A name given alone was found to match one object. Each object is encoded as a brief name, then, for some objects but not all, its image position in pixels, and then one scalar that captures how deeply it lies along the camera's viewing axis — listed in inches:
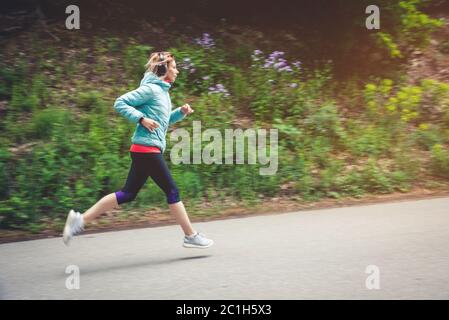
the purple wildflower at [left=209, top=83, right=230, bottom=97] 387.3
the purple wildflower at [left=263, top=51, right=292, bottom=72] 409.1
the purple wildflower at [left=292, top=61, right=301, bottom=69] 423.9
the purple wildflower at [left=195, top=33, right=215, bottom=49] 430.3
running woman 207.9
